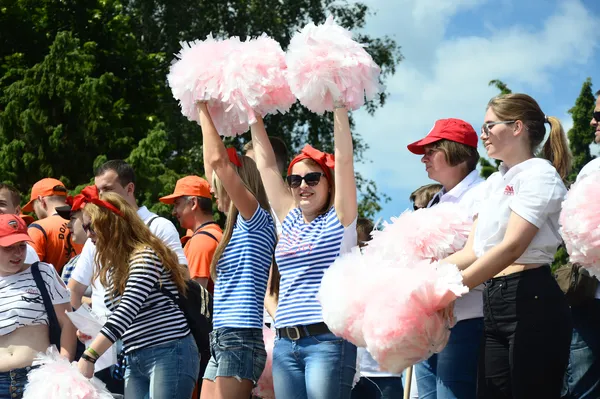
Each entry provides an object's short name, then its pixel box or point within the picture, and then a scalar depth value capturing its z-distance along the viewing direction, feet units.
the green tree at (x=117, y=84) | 55.31
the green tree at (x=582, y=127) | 85.92
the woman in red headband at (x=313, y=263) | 14.51
